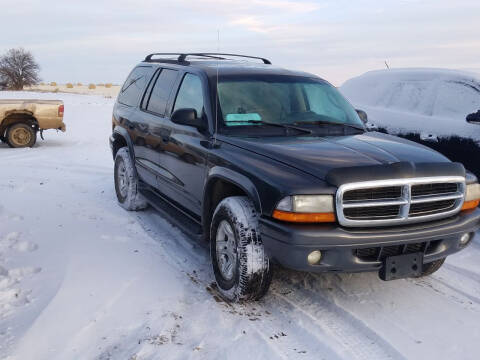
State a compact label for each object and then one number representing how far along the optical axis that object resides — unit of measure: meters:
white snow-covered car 6.10
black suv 3.37
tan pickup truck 12.45
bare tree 48.38
